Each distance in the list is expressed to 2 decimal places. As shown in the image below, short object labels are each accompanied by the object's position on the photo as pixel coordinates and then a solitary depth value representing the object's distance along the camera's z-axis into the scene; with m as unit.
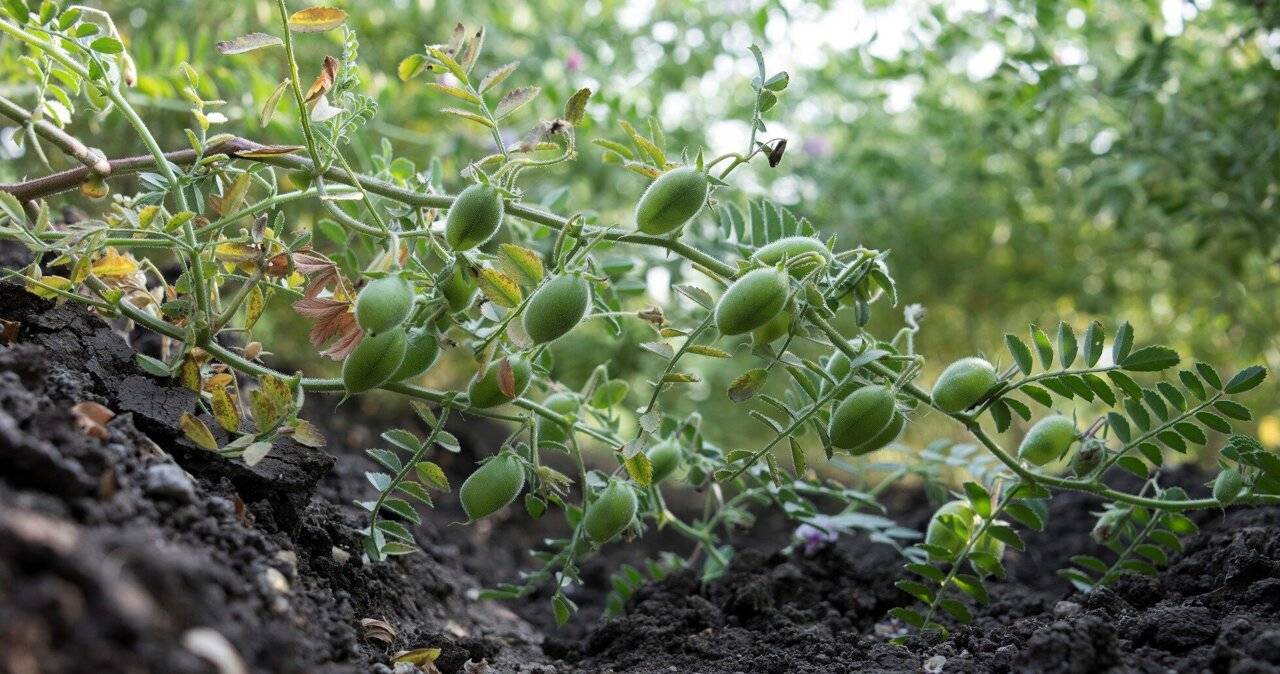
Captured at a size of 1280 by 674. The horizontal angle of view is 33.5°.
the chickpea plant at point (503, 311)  0.57
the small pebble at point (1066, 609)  0.61
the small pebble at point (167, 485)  0.53
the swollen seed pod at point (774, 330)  0.58
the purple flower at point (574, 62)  1.00
